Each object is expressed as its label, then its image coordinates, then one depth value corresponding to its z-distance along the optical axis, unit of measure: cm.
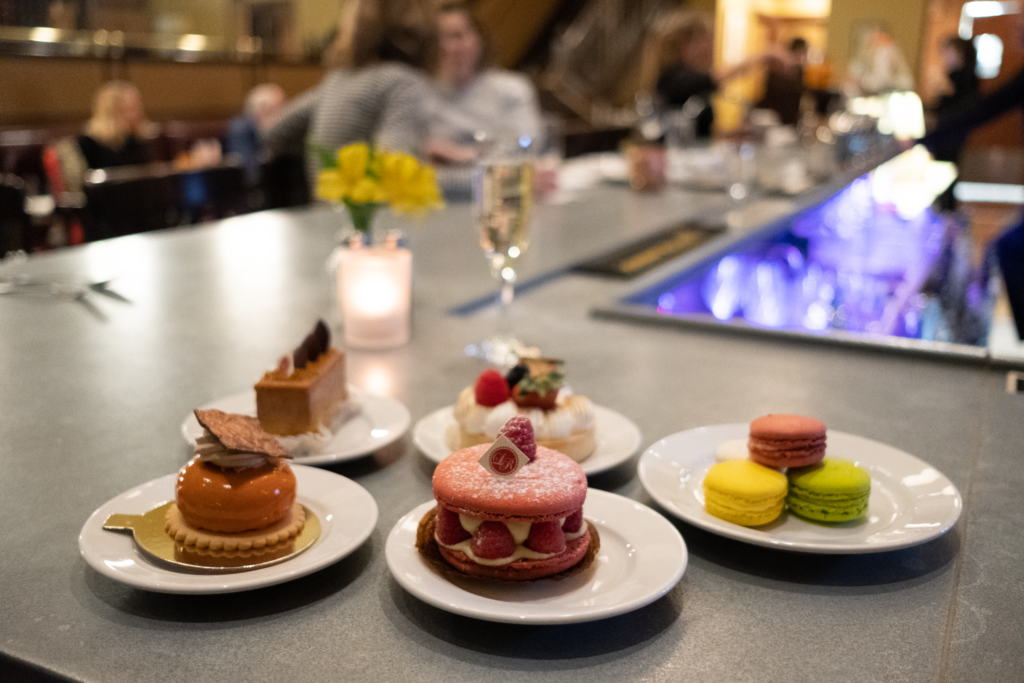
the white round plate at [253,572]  65
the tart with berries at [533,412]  88
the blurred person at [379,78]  286
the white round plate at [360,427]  89
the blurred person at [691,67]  528
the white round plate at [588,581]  61
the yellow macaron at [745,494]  75
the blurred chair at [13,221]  256
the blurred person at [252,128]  574
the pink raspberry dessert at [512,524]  66
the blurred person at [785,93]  670
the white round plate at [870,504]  73
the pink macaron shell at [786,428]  79
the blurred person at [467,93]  323
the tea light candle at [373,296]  134
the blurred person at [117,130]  512
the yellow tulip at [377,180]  133
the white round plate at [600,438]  88
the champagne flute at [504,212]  126
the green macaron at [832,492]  76
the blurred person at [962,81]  598
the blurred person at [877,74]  473
